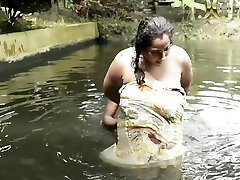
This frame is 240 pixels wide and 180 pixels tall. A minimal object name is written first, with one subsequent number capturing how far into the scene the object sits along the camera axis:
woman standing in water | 2.37
